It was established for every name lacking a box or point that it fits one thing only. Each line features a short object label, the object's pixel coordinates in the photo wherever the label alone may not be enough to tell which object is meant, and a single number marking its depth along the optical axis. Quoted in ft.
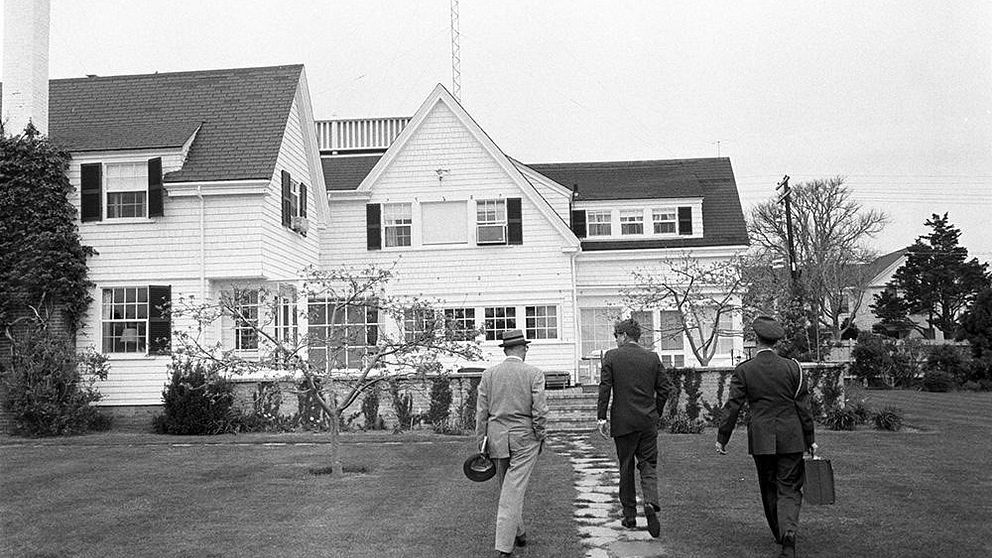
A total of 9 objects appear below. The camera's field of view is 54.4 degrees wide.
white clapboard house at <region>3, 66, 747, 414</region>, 70.23
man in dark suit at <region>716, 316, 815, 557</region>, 26.58
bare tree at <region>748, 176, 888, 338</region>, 165.89
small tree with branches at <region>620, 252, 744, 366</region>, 76.89
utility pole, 117.08
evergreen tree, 171.32
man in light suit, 27.12
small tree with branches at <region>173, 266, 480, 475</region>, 45.42
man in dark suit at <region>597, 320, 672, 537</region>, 29.78
